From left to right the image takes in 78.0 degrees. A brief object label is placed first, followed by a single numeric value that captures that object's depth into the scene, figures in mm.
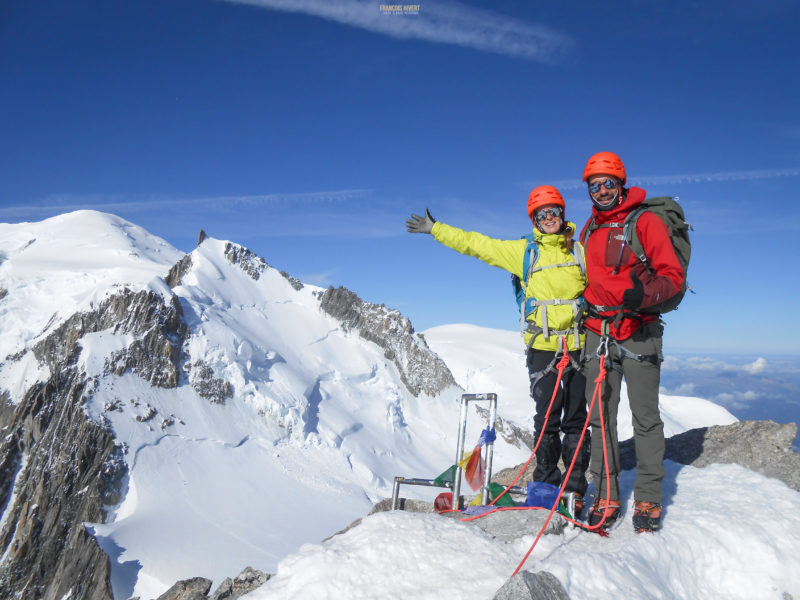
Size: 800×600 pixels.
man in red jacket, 5480
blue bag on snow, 5918
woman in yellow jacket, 6086
